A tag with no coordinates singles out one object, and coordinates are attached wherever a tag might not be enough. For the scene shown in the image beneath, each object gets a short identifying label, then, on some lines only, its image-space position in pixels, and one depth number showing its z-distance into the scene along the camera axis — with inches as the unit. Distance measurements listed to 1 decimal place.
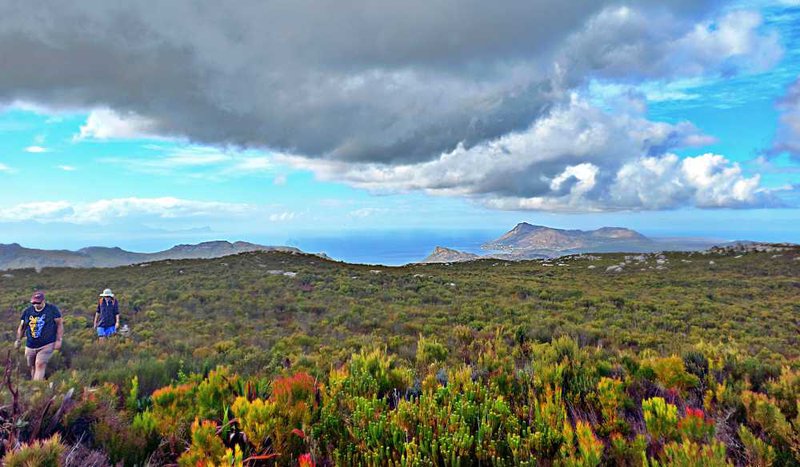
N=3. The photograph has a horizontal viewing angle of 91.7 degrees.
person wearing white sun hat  545.2
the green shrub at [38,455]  103.8
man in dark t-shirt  395.9
